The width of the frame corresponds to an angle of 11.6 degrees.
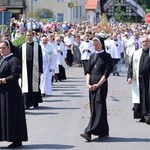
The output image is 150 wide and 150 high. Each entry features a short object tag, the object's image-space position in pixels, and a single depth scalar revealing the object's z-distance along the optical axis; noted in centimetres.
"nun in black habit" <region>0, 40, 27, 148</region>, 1259
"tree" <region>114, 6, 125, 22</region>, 9292
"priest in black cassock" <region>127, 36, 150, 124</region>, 1590
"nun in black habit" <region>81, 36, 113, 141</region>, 1339
